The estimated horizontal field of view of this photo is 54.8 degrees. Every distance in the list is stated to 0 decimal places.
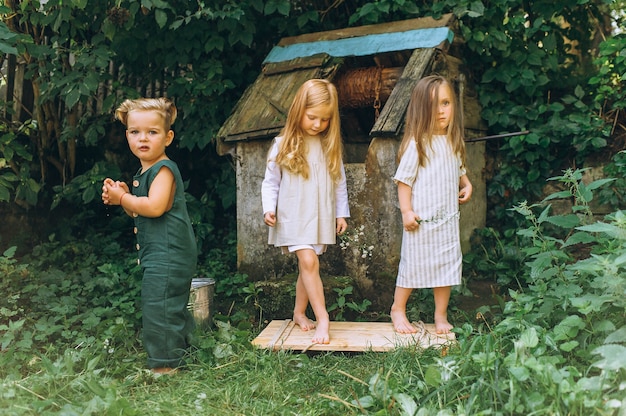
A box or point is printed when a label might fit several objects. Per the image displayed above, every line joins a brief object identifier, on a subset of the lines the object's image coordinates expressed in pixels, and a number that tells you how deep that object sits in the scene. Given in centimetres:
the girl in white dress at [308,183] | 334
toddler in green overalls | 296
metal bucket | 360
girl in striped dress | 339
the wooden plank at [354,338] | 317
